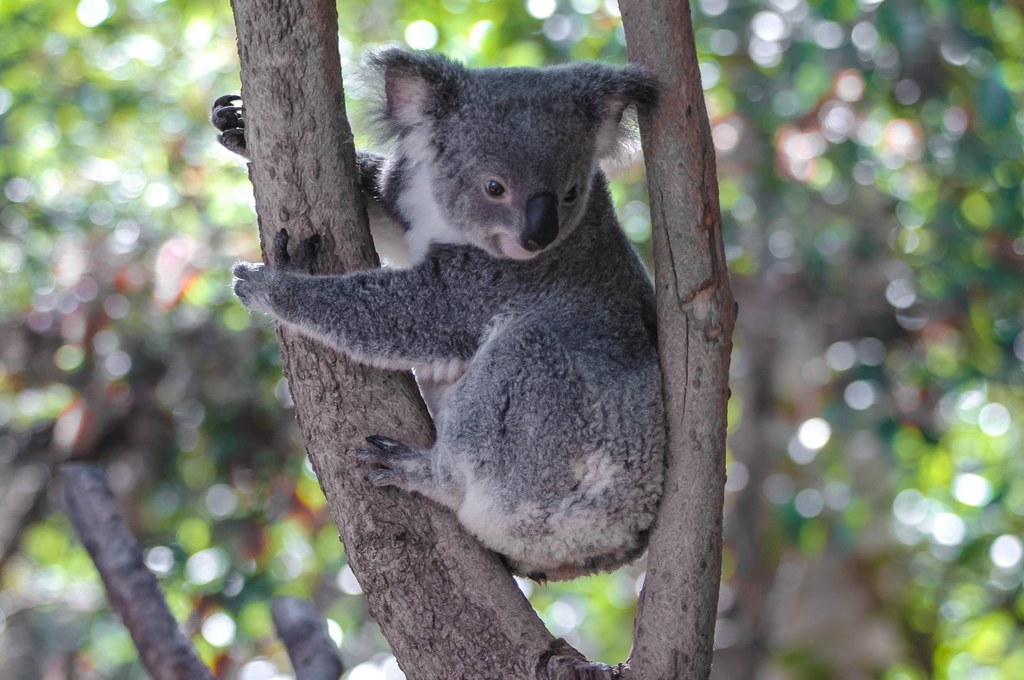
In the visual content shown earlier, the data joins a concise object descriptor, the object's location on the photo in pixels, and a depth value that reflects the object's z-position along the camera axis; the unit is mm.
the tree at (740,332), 8180
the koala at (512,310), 4371
